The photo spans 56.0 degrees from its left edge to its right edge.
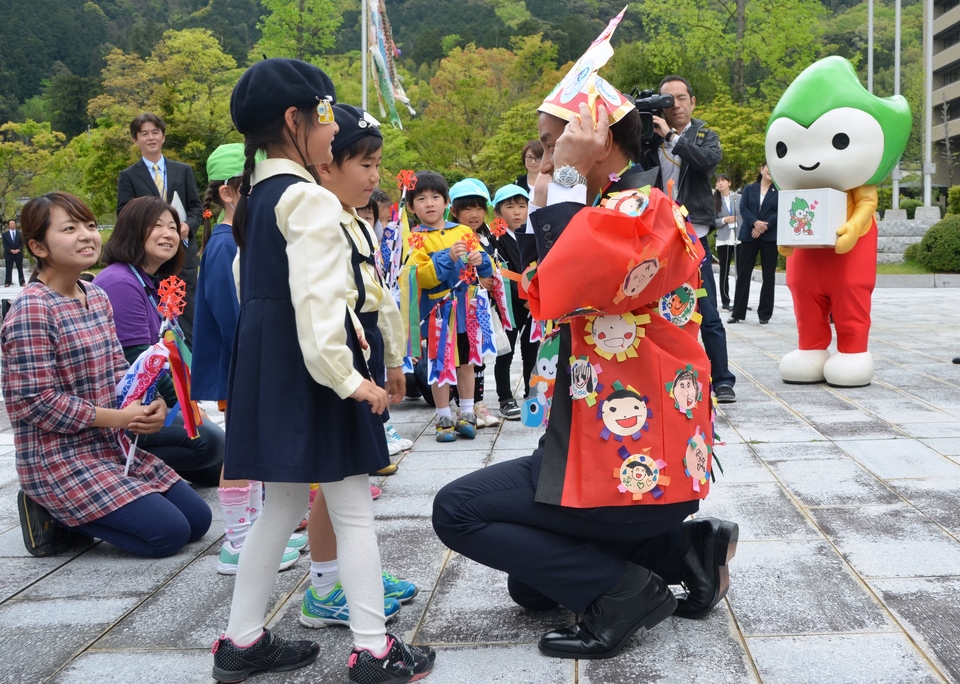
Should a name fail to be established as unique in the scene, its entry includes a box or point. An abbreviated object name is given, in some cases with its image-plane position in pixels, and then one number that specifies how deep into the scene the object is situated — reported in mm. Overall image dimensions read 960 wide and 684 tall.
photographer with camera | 5309
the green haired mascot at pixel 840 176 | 6316
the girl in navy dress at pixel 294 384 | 2264
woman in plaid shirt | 3381
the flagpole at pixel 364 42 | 17531
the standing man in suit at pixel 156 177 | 7051
